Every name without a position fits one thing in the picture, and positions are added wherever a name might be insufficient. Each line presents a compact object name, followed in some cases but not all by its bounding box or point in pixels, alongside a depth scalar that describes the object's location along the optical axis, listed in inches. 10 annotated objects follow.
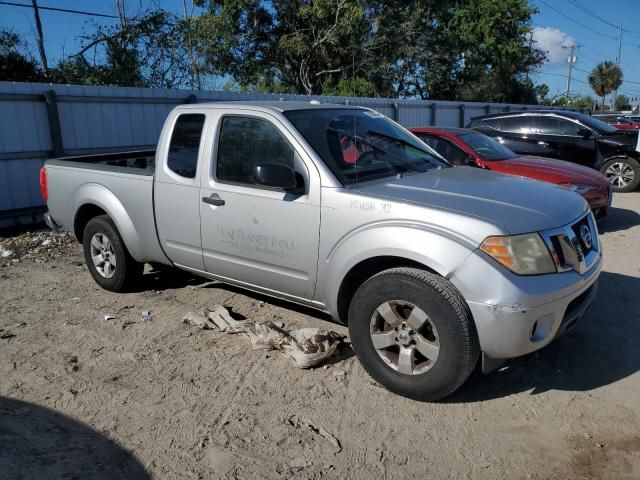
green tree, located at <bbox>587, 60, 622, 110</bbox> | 2650.1
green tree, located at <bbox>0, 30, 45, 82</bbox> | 623.5
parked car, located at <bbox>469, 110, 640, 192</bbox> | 433.1
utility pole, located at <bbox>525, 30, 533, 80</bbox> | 1237.3
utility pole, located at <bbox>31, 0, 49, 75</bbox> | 574.2
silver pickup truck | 122.2
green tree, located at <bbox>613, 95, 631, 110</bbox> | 3112.7
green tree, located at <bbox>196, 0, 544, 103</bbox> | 895.7
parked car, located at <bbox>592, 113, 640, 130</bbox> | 812.1
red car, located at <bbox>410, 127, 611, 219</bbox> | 291.4
